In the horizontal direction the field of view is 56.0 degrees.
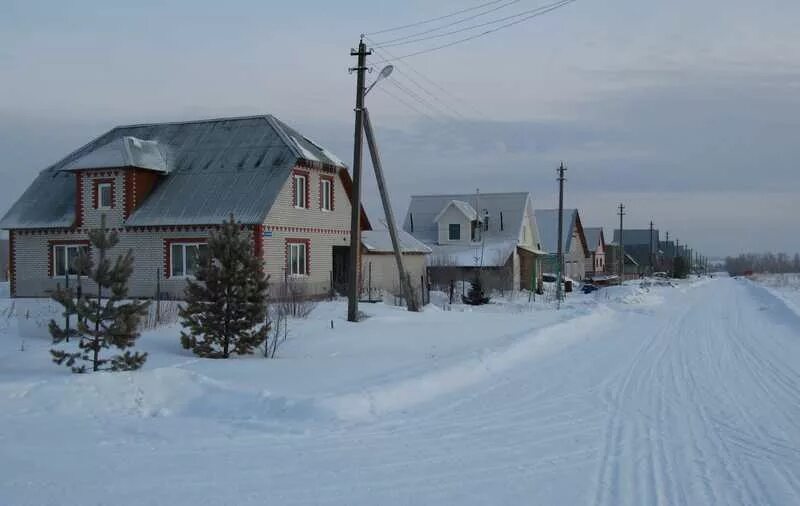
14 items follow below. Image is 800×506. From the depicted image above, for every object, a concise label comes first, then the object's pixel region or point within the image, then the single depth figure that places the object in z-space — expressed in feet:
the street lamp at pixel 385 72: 64.64
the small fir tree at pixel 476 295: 104.78
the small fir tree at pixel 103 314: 35.01
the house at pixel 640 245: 391.63
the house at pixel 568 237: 215.92
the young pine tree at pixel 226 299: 43.24
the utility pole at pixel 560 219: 123.05
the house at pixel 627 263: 325.60
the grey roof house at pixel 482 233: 147.13
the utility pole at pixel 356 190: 63.82
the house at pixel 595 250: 268.62
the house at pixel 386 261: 109.40
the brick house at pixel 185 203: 87.35
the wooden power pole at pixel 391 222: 69.77
